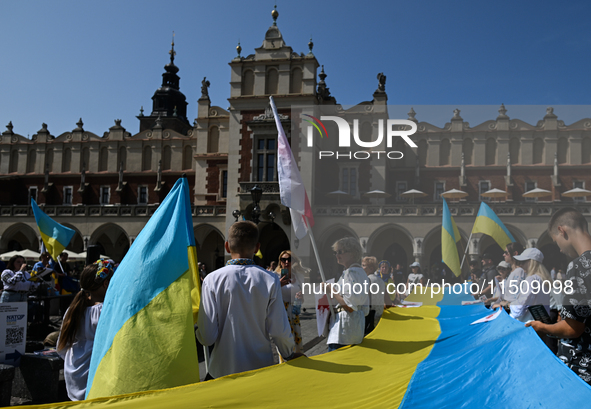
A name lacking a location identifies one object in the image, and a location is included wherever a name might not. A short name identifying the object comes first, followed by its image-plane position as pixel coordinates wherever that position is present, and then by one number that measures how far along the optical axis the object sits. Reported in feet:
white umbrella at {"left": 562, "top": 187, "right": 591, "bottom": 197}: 78.48
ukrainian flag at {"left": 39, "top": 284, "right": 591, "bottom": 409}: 8.96
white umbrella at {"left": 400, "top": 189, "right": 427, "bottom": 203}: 85.40
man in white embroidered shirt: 10.03
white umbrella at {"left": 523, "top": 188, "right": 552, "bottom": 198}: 86.67
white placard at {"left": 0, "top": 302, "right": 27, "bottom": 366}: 14.07
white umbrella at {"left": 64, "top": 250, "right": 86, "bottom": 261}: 79.07
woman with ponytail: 10.93
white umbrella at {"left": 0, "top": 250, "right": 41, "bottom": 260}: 79.16
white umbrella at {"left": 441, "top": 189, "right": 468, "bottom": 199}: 85.11
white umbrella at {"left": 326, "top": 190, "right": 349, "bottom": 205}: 84.04
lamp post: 45.95
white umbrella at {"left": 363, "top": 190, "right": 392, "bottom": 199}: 84.79
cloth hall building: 83.46
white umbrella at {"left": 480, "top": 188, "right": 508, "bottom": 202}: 81.55
